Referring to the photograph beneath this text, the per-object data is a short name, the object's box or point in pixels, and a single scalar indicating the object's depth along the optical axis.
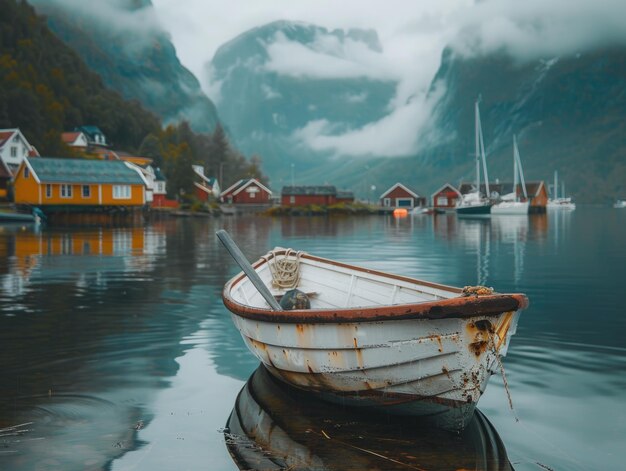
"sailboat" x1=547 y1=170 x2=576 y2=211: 181.88
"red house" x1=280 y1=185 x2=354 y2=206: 145.38
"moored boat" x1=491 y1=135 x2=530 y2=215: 126.00
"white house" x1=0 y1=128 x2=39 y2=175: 92.12
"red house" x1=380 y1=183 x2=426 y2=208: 157.50
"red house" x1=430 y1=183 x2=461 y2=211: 165.38
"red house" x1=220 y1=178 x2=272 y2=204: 146.25
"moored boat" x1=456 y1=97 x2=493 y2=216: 117.38
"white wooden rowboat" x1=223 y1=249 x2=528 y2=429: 8.55
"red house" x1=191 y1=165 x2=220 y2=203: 145.12
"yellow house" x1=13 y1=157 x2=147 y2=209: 79.94
